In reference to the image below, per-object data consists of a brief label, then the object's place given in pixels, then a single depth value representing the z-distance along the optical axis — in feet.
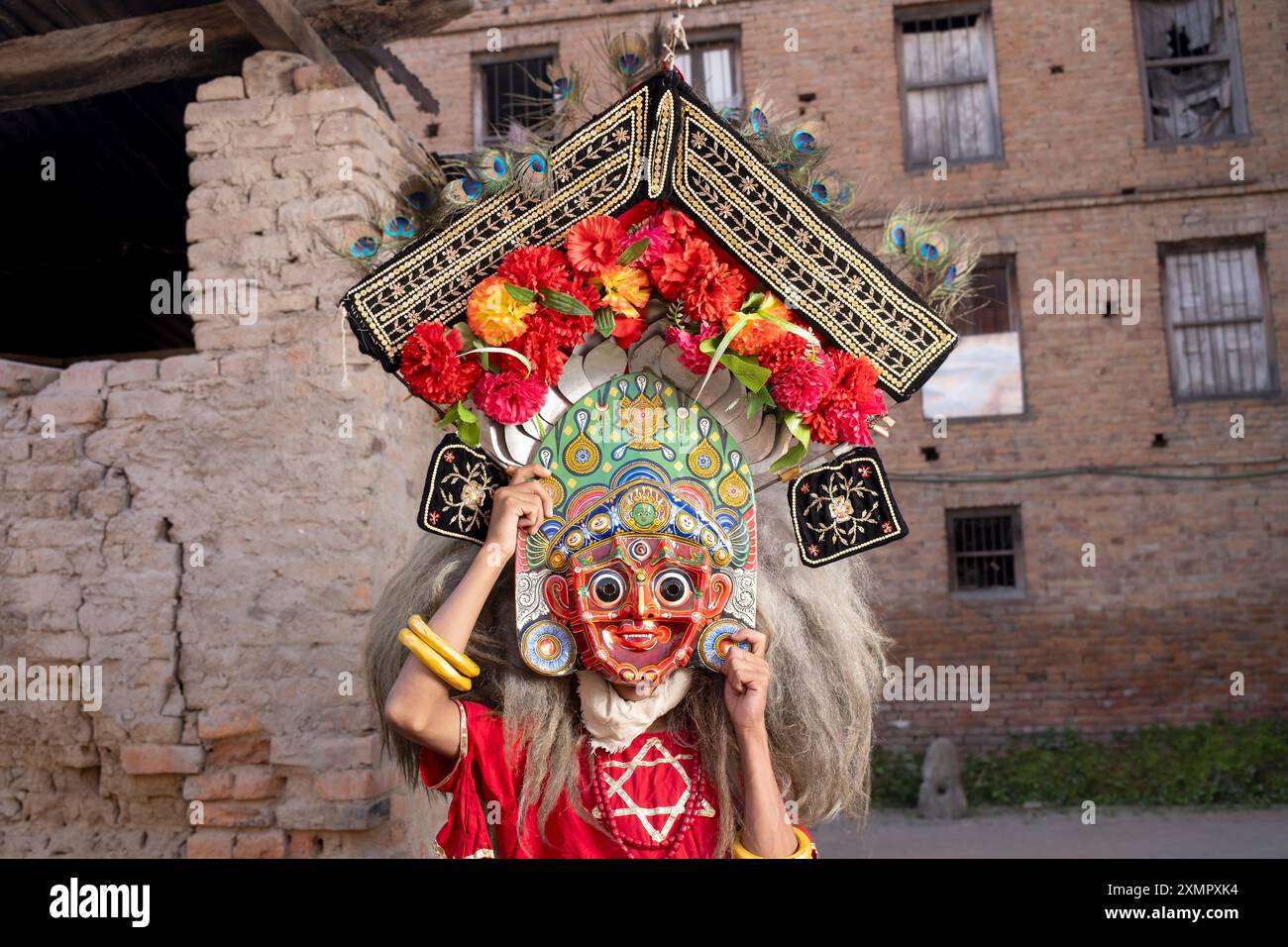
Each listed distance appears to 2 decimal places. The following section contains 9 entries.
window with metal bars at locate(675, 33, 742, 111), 38.22
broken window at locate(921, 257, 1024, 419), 35.45
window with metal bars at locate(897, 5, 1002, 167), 37.24
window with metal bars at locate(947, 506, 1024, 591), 35.17
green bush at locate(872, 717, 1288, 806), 31.48
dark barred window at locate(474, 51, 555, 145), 38.37
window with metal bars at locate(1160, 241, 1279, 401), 35.37
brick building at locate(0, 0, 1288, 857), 33.71
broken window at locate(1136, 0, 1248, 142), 36.58
